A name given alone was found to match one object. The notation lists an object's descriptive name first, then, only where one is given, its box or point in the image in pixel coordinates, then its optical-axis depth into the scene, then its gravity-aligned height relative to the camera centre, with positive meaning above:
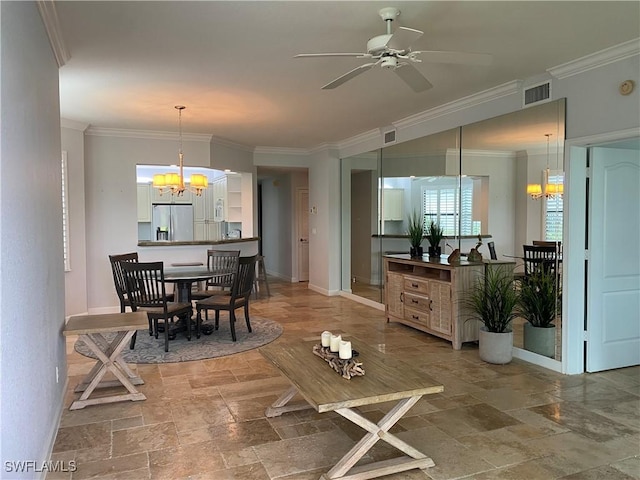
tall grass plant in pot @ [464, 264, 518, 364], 4.41 -0.93
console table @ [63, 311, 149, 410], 3.41 -0.98
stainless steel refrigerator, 9.83 -0.02
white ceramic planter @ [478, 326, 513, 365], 4.40 -1.22
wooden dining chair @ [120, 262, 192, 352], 4.74 -0.73
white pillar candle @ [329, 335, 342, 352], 2.92 -0.78
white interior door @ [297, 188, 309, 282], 10.04 -0.24
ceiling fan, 2.71 +1.01
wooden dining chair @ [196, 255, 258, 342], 5.25 -0.92
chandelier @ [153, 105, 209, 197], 5.92 +0.51
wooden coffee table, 2.38 -0.90
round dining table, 5.11 -0.63
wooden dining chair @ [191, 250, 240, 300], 5.82 -0.62
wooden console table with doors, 4.93 -0.87
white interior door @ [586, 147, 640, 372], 4.07 -0.38
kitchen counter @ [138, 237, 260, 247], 6.89 -0.34
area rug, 4.67 -1.36
